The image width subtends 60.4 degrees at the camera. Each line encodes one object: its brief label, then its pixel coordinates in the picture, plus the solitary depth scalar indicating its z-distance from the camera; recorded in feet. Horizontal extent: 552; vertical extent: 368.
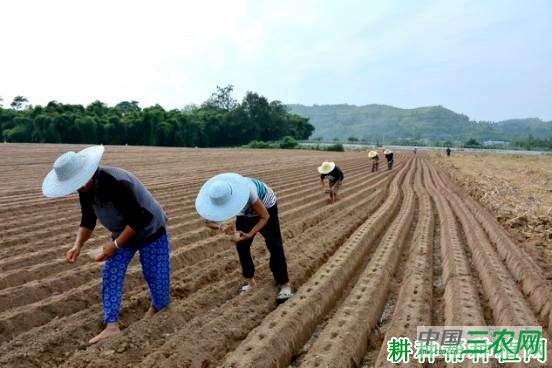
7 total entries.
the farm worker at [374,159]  66.85
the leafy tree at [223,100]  309.22
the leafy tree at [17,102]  241.96
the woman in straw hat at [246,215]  12.57
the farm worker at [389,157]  73.62
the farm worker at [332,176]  34.73
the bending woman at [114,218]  10.85
